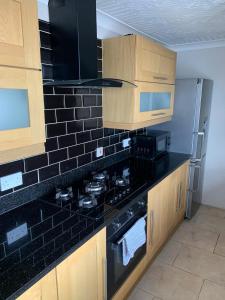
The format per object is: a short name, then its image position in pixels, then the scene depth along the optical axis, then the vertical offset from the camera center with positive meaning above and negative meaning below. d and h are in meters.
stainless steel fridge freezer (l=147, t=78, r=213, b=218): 2.51 -0.23
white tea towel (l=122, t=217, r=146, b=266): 1.52 -0.95
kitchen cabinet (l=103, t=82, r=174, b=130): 1.90 -0.04
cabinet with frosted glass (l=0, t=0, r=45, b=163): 0.92 +0.09
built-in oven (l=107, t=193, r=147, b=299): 1.43 -0.87
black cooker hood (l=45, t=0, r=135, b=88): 1.35 +0.36
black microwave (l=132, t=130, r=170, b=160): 2.44 -0.47
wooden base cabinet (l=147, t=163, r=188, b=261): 1.97 -1.02
